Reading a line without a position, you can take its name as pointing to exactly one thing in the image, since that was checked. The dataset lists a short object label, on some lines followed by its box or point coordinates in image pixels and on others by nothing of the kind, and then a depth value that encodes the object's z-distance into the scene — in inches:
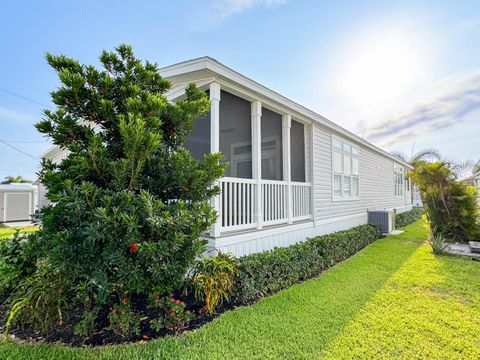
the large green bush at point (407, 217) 526.0
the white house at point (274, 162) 180.1
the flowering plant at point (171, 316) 118.6
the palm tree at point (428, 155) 900.7
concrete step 276.5
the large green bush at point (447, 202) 326.0
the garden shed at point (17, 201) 729.6
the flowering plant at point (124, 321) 110.8
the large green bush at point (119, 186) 100.6
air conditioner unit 419.5
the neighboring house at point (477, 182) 678.6
